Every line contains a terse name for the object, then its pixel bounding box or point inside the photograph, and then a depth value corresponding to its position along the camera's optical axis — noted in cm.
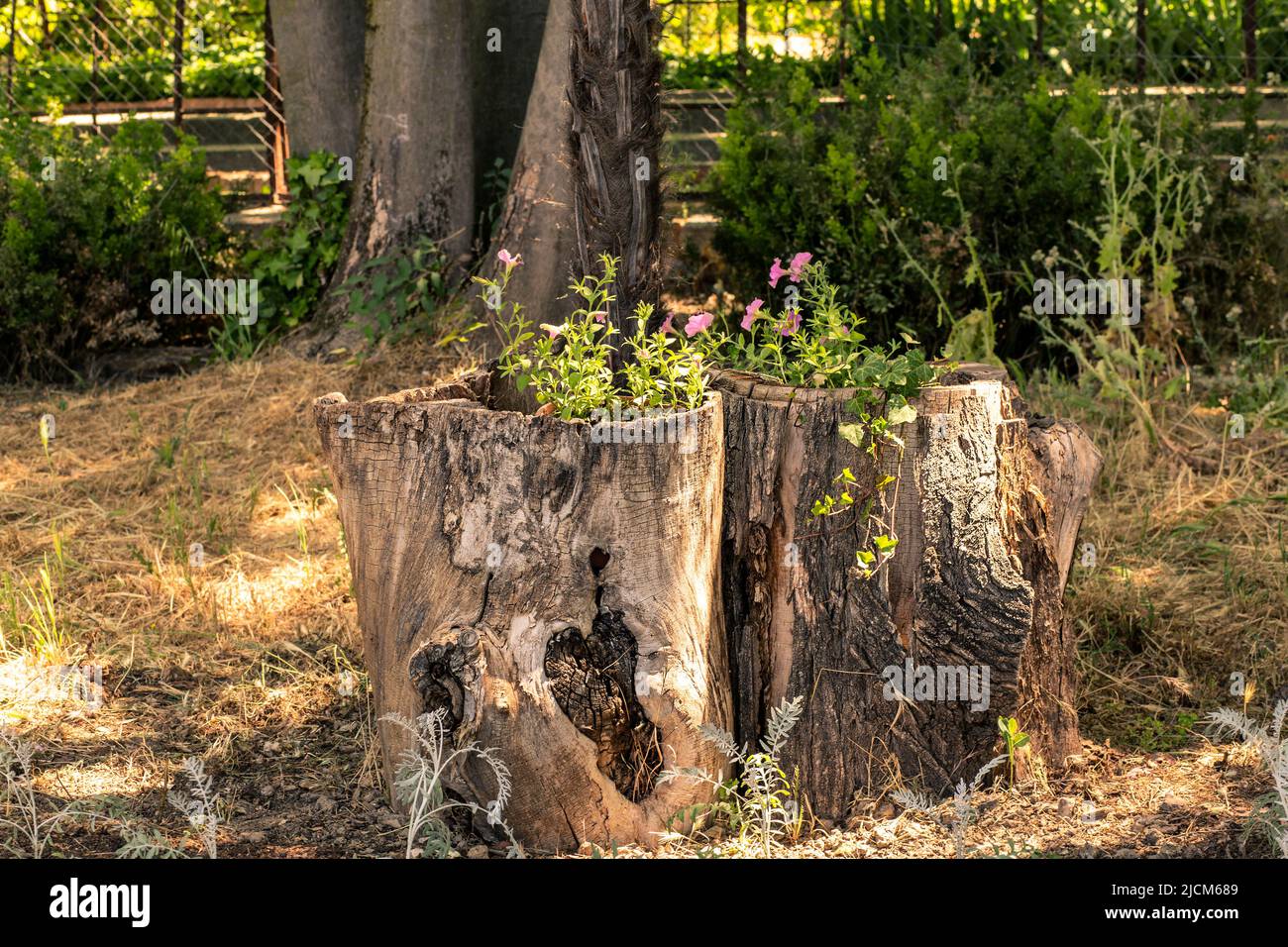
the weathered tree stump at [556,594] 295
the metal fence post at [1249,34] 721
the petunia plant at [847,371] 308
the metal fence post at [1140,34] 739
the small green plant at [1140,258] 537
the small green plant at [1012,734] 313
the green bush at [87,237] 687
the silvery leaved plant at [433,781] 292
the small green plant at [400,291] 645
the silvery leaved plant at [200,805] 287
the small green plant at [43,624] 405
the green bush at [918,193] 635
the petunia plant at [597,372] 311
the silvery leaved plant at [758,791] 299
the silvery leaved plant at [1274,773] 289
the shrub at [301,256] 704
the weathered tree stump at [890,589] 314
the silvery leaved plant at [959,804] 296
